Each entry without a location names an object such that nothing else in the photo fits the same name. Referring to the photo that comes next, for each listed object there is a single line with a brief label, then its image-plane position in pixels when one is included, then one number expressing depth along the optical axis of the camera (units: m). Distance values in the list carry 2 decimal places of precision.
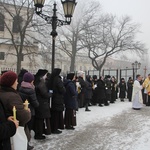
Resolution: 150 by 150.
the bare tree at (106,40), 40.00
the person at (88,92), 12.41
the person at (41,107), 6.83
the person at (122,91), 17.07
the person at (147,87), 14.51
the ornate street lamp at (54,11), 9.29
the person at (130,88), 17.26
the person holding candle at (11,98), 3.49
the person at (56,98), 7.64
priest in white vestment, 13.14
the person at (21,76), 7.79
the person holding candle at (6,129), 3.00
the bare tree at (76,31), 41.59
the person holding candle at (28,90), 5.94
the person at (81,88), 12.33
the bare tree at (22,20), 26.67
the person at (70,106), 8.19
